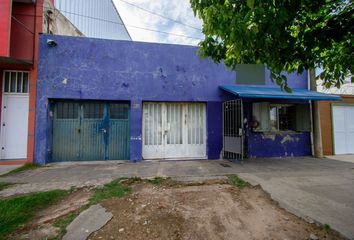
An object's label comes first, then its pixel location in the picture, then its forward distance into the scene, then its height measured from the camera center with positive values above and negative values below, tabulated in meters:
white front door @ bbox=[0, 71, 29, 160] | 6.02 +0.44
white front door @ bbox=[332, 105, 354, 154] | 8.15 -0.11
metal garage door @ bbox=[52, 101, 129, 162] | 6.39 -0.09
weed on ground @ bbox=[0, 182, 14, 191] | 3.98 -1.34
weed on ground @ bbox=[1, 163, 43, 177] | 5.18 -1.25
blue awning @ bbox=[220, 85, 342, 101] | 6.07 +1.27
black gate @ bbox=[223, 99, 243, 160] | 6.16 -0.05
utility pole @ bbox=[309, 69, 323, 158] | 7.46 -0.18
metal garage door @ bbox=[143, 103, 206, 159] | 6.91 -0.09
